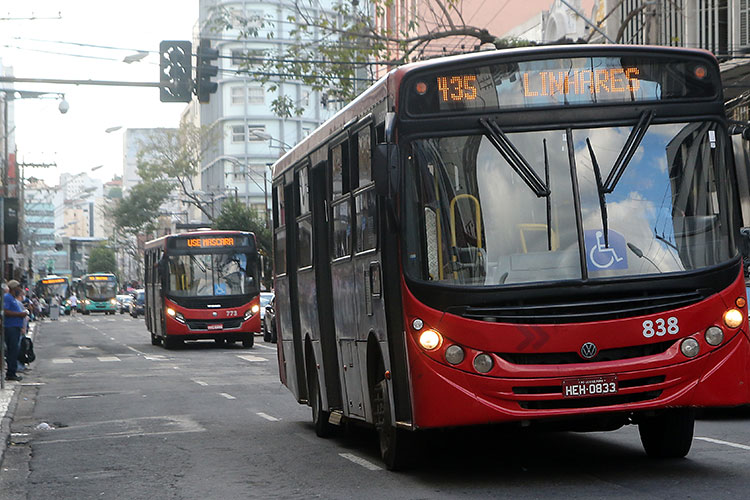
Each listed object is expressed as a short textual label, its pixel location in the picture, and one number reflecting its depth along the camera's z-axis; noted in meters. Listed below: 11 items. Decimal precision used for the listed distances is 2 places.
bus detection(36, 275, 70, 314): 109.62
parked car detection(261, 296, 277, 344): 40.12
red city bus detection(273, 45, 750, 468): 9.21
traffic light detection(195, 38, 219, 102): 24.42
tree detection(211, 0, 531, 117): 27.14
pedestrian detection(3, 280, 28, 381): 25.05
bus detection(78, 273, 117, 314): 101.06
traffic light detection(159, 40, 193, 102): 24.34
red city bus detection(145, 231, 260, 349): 36.84
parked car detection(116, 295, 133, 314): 103.76
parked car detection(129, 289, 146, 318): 85.17
